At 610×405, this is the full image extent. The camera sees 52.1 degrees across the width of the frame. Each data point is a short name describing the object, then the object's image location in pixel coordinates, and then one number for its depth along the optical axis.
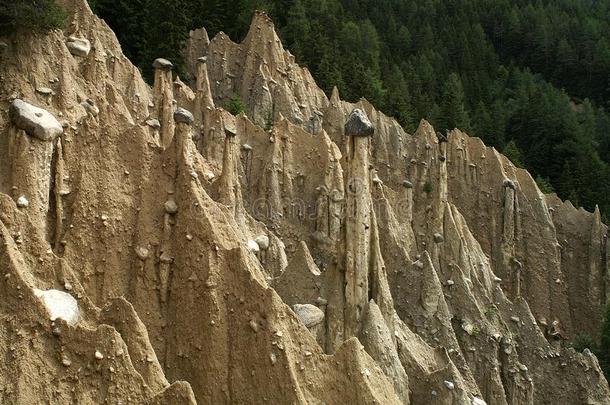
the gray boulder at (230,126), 24.08
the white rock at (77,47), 18.05
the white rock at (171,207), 13.56
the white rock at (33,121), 12.31
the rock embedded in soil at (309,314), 14.46
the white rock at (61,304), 9.90
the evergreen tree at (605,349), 26.48
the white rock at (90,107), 14.82
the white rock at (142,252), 13.06
